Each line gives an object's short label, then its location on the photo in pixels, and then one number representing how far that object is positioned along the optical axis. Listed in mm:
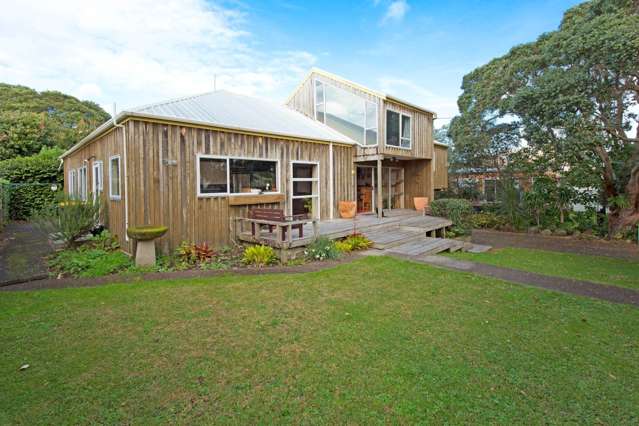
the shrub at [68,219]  8023
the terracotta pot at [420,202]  14680
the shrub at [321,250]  7520
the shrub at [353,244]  8209
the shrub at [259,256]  7207
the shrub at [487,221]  13998
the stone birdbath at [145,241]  6551
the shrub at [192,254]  7301
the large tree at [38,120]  21641
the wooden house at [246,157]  7359
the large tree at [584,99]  8023
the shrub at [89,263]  6372
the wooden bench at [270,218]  7578
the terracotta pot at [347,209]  11531
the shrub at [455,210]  12695
